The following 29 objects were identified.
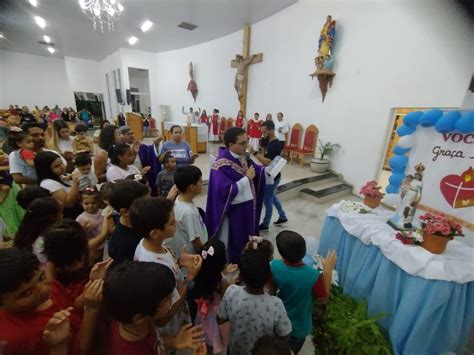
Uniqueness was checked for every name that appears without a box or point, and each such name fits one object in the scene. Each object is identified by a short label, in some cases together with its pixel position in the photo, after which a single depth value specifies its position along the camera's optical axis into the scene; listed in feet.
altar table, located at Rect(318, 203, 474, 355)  4.54
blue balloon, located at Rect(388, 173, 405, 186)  8.27
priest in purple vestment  6.42
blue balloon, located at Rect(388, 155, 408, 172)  8.20
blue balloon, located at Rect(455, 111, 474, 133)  6.10
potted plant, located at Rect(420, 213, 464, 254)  4.72
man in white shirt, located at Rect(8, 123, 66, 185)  6.78
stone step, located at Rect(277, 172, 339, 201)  14.39
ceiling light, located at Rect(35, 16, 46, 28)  23.72
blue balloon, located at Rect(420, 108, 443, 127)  6.88
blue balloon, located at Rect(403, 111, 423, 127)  7.40
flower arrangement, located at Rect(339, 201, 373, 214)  6.79
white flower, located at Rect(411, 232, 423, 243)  5.16
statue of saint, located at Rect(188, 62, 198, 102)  32.01
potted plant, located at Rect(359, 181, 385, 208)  7.01
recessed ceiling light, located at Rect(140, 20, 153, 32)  23.80
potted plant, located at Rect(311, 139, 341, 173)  17.44
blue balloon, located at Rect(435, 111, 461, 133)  6.46
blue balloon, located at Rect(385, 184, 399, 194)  8.23
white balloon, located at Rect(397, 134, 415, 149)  7.63
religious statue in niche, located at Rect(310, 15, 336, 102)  15.79
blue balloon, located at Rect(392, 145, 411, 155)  8.01
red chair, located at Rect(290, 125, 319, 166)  18.67
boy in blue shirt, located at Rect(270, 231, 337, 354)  4.05
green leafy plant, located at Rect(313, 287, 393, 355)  4.82
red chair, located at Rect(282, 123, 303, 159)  19.81
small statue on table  5.54
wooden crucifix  23.32
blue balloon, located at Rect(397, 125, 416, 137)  7.67
